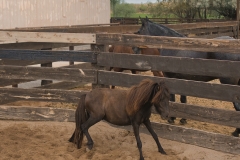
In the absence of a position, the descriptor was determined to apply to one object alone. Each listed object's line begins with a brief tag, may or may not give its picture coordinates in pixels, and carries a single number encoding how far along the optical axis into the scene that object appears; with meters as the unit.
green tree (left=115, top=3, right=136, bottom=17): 67.94
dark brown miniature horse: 5.07
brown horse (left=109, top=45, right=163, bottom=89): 8.53
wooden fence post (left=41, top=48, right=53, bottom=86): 9.09
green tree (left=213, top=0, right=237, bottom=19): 34.71
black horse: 6.23
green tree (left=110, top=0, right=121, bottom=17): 63.50
